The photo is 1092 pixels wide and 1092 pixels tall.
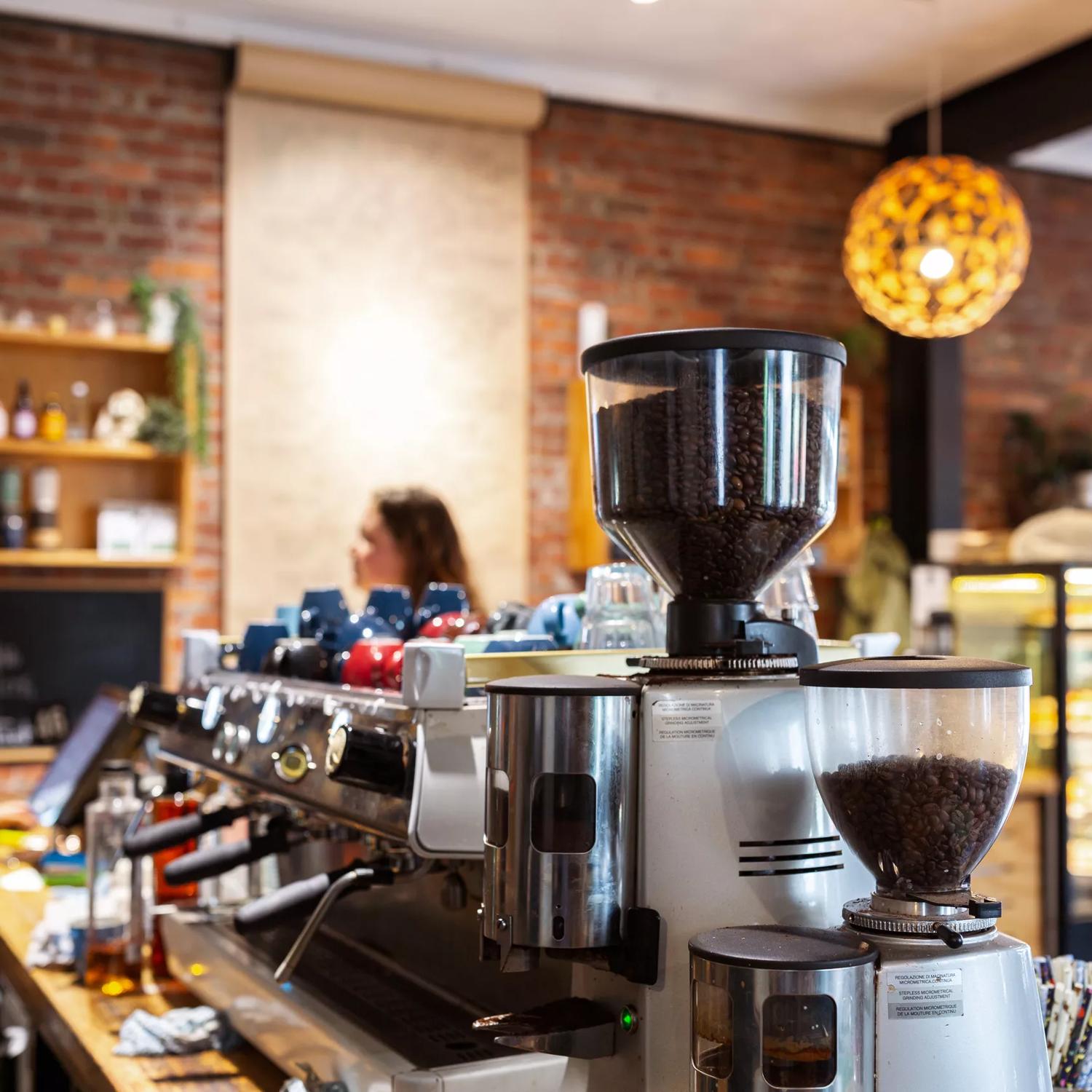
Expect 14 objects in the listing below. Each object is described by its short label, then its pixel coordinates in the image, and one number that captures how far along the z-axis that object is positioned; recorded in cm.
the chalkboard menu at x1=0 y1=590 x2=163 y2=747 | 453
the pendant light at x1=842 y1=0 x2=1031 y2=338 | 373
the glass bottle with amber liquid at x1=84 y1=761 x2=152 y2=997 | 192
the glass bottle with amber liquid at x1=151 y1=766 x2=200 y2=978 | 209
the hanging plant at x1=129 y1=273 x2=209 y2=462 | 452
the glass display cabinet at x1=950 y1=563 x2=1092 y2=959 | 456
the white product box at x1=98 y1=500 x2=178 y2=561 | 449
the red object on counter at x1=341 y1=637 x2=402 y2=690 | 158
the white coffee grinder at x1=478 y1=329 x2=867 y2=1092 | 110
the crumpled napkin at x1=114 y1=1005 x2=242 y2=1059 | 157
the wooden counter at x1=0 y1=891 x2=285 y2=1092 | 148
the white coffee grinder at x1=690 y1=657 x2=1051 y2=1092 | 100
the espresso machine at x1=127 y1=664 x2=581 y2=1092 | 125
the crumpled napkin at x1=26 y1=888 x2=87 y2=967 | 201
